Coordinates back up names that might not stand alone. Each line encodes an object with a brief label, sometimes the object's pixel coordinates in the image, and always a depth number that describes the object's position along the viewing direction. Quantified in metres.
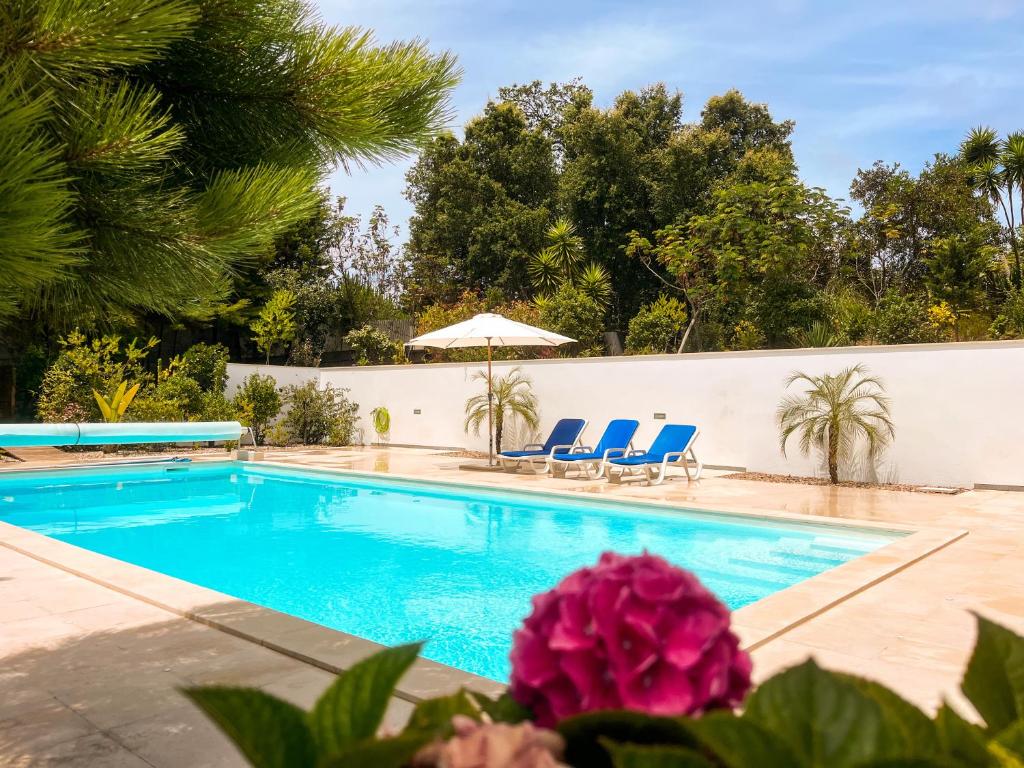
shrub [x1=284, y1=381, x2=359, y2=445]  19.62
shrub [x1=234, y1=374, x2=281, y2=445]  18.67
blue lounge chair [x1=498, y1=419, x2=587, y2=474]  13.40
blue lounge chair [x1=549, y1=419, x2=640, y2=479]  13.12
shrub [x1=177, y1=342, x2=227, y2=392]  19.47
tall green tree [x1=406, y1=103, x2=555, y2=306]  30.75
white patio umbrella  14.21
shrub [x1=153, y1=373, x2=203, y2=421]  18.09
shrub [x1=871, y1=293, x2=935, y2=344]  14.70
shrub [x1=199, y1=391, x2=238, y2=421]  18.45
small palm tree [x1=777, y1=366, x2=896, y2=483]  11.84
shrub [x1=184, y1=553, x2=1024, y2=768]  0.55
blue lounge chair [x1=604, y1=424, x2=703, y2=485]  12.05
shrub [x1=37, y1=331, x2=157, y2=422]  17.58
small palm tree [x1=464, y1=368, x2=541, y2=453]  16.12
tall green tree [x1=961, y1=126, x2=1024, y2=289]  25.34
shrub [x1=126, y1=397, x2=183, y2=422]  17.47
